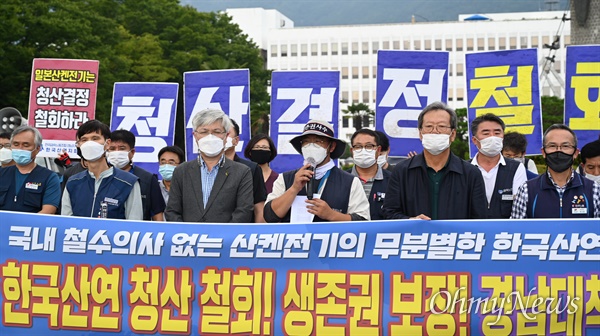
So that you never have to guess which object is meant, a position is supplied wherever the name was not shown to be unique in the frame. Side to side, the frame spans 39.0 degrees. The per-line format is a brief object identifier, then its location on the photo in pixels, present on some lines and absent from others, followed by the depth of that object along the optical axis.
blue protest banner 4.99
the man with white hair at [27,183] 6.43
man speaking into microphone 5.65
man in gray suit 5.86
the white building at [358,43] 104.75
